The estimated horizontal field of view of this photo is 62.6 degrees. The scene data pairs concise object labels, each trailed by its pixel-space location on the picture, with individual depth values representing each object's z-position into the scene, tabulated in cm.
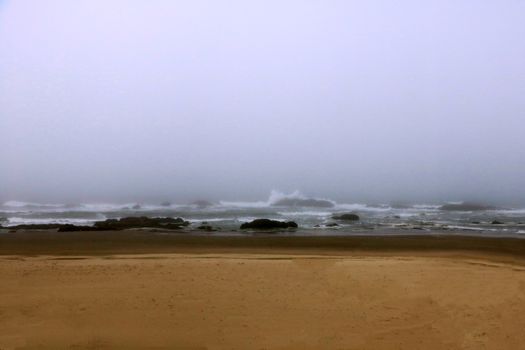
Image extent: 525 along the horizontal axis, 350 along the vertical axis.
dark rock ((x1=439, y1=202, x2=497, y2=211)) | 3649
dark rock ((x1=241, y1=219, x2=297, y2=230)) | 2056
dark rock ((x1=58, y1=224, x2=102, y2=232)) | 1938
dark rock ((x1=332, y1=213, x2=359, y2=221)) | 2488
